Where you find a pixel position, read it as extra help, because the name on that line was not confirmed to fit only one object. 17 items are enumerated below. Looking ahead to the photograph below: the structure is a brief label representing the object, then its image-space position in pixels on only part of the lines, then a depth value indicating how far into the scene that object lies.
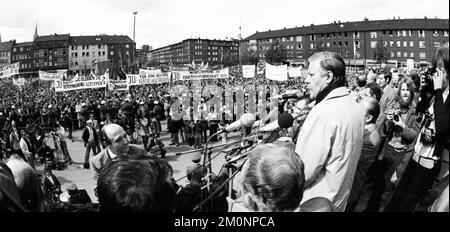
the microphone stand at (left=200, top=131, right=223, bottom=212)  3.37
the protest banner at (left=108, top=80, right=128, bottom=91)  20.42
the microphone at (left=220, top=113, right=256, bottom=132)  3.65
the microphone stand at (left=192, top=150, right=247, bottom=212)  2.86
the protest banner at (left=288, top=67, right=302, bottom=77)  22.83
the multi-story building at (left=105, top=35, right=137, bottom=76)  123.81
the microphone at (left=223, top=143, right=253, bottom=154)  3.58
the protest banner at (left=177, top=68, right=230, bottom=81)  21.34
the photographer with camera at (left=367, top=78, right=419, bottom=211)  3.72
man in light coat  2.17
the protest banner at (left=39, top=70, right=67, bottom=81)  25.94
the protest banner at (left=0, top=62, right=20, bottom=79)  21.71
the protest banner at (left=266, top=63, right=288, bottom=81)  19.70
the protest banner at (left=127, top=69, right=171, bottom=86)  21.40
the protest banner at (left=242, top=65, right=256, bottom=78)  23.58
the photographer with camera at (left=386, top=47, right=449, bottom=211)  1.54
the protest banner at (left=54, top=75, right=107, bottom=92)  19.09
